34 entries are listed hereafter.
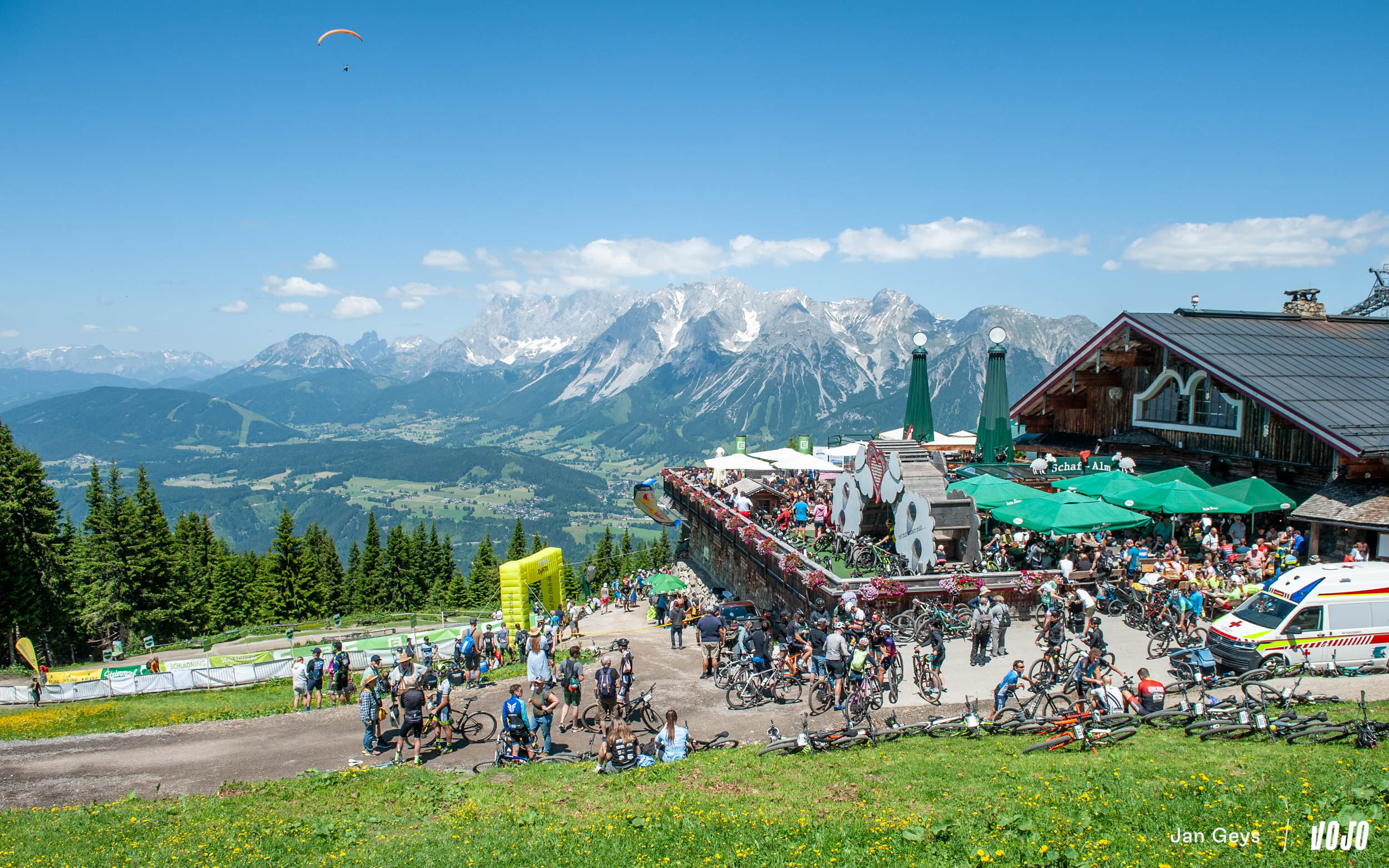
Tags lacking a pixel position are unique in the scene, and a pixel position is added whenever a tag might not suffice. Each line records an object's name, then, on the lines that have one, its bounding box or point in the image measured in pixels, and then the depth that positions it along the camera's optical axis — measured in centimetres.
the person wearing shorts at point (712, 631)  1862
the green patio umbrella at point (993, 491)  2322
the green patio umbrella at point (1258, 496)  2261
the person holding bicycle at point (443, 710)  1448
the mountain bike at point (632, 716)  1506
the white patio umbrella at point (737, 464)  3825
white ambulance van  1397
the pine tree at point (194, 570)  5362
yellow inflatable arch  2986
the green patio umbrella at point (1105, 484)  2423
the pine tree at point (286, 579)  5834
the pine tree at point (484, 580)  7281
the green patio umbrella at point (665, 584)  2950
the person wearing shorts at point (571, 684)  1497
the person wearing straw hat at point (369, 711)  1474
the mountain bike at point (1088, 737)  1116
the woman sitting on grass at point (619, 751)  1225
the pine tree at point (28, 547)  3834
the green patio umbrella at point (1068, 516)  2045
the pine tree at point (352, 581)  6681
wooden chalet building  2375
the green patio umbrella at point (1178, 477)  2509
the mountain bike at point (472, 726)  1529
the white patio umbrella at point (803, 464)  3884
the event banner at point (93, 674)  2662
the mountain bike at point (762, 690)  1561
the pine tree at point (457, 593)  7212
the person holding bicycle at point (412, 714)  1389
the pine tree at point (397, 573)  7312
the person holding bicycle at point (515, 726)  1337
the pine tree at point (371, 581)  7131
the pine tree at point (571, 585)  7406
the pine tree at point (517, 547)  7881
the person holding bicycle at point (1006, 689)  1284
